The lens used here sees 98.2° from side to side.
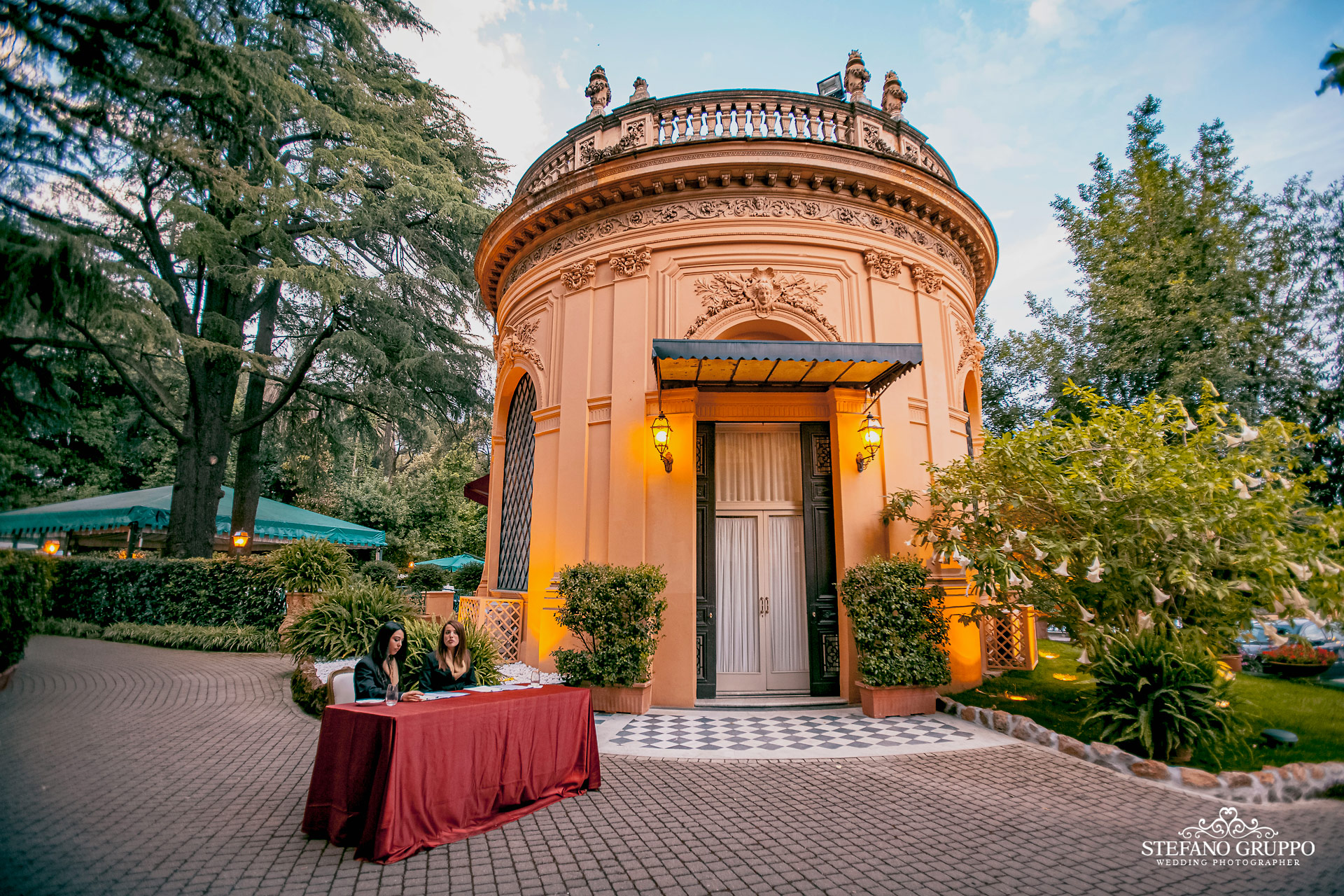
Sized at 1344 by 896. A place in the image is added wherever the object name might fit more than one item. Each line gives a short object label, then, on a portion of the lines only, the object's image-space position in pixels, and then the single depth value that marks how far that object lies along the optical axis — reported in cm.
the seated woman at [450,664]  512
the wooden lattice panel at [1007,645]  1013
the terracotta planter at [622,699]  759
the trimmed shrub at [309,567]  1123
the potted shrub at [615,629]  736
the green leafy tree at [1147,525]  607
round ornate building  851
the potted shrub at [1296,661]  970
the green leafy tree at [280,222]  589
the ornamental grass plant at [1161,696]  553
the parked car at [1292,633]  669
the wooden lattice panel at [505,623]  947
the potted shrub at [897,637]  744
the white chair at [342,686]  461
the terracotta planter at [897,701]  748
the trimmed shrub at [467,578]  1895
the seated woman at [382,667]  443
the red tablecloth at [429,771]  366
